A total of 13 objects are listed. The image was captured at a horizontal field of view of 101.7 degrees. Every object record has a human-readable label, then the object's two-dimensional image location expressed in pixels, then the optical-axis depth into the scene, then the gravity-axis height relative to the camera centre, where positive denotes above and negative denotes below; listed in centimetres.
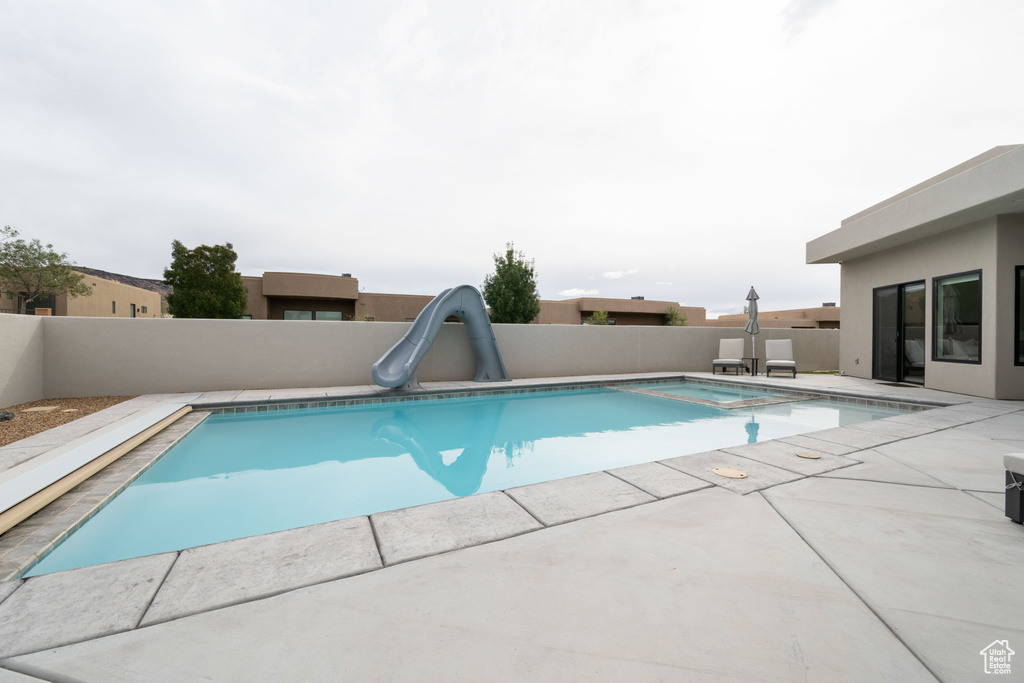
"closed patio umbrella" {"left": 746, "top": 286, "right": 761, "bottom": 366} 1169 +64
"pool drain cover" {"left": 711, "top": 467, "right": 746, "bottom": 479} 314 -106
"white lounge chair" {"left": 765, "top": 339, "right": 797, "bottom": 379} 1097 -51
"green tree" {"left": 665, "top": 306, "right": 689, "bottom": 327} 3297 +140
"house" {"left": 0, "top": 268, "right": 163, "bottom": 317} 2291 +221
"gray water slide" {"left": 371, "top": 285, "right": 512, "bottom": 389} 803 -12
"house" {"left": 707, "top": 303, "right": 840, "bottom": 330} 3600 +141
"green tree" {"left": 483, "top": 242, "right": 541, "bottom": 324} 1664 +184
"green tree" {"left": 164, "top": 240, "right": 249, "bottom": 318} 2283 +291
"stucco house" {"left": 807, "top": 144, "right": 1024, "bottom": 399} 686 +103
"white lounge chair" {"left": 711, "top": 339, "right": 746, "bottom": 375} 1157 -57
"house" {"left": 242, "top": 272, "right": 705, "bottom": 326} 2302 +204
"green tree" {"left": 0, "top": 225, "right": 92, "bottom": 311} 1920 +317
